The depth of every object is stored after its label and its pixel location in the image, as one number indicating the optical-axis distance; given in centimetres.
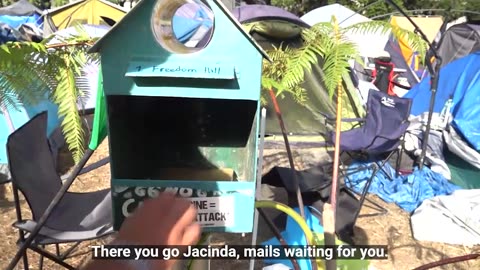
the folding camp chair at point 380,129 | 343
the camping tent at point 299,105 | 405
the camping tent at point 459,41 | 771
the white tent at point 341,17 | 734
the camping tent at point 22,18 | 688
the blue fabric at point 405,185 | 341
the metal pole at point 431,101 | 333
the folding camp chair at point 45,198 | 184
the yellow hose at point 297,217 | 108
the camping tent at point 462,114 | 362
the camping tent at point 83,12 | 832
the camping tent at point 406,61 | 800
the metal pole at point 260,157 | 162
